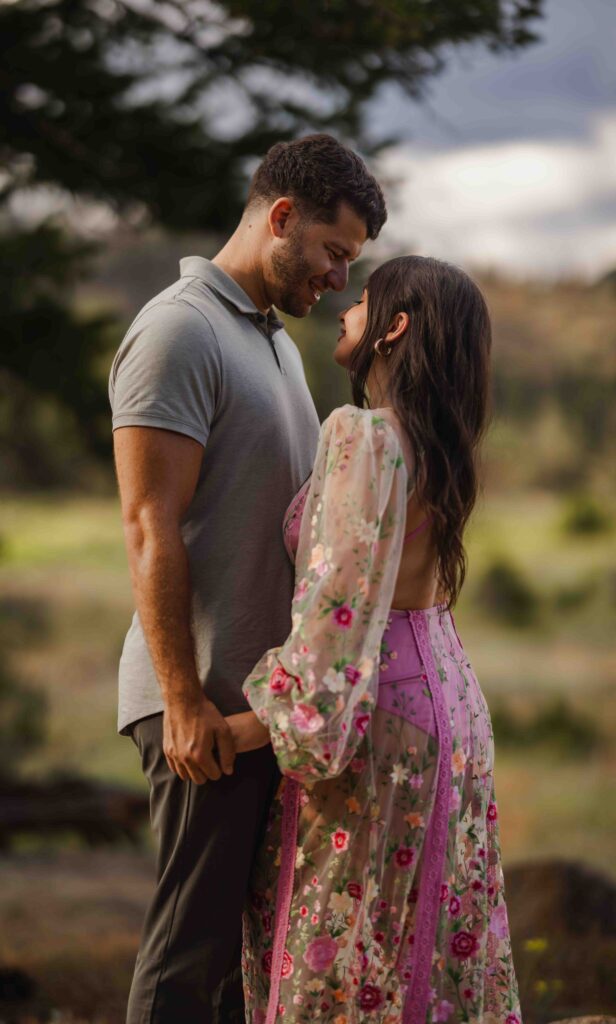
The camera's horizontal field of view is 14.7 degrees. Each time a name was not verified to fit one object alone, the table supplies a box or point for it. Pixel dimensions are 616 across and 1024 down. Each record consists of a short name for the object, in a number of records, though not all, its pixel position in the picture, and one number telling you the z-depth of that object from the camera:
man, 3.07
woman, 3.00
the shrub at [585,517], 17.35
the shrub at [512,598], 16.91
